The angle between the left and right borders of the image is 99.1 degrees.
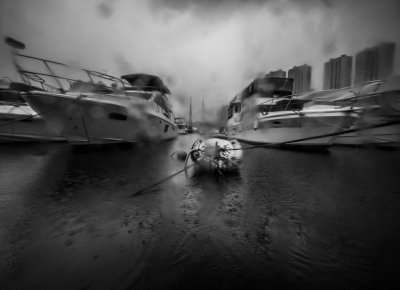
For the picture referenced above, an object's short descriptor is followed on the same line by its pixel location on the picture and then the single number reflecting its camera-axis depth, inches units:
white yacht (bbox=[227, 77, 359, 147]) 408.4
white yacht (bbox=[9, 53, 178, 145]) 337.1
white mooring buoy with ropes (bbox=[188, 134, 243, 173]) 258.5
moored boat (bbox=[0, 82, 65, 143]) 512.1
